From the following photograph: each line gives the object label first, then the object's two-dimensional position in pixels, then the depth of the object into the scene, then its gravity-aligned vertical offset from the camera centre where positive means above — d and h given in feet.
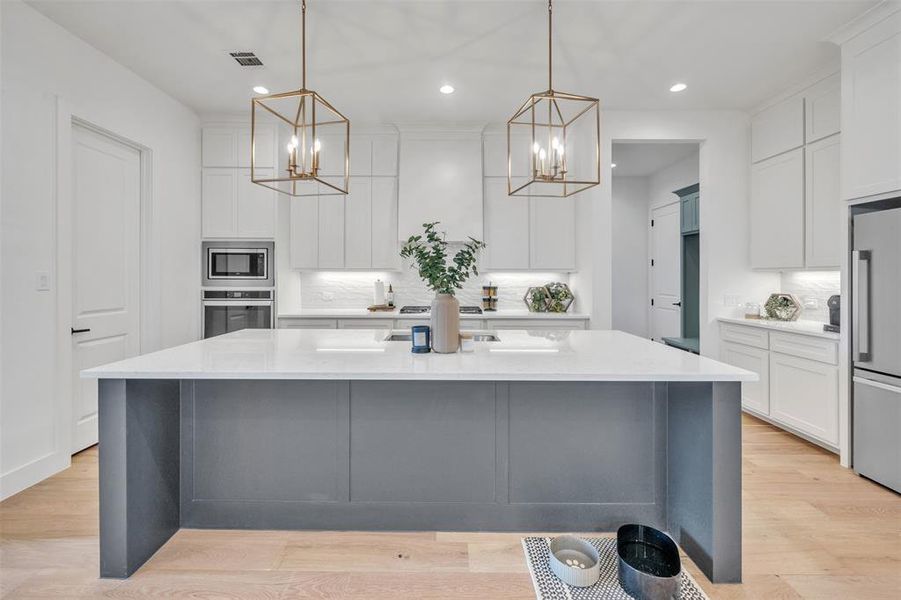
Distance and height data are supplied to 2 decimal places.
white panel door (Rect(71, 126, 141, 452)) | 10.57 +0.84
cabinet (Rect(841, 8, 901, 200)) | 8.99 +3.75
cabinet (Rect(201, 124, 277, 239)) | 14.99 +3.39
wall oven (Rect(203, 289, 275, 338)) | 15.07 -0.48
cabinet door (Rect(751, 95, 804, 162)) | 12.53 +4.71
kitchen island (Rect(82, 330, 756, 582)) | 7.20 -2.41
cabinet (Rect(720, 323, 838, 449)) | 10.64 -2.02
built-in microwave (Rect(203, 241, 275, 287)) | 15.11 +1.01
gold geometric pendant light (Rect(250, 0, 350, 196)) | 14.97 +4.75
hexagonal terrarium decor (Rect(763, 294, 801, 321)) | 13.03 -0.33
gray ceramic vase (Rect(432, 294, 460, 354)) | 7.32 -0.47
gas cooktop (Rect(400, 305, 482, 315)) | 15.38 -0.49
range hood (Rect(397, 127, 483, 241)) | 15.49 +3.84
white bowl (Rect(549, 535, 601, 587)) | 5.96 -3.51
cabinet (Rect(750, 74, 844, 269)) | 11.57 +3.08
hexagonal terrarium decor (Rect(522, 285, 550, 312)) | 15.92 -0.12
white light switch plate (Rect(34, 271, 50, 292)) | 9.23 +0.28
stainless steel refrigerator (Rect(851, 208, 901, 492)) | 8.82 -0.95
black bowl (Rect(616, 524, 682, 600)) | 5.47 -3.36
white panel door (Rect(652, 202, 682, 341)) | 20.18 +1.03
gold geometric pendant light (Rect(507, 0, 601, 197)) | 14.51 +4.95
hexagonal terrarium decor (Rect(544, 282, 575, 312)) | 15.76 -0.05
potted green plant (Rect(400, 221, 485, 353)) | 7.30 +0.13
